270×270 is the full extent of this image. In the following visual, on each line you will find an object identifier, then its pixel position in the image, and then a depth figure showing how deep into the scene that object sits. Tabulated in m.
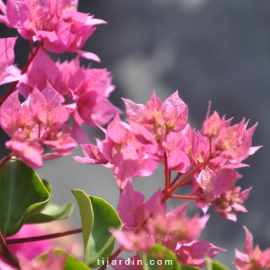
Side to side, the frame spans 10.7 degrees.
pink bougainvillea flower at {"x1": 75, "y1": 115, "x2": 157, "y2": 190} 0.85
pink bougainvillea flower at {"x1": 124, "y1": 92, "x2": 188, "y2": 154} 0.82
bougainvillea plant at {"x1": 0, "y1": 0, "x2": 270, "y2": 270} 0.81
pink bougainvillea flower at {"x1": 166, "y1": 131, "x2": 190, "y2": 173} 0.84
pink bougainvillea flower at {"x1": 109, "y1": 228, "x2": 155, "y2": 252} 0.79
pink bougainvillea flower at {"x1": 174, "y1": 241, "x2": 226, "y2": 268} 0.84
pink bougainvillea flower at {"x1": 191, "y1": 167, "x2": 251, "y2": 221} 0.83
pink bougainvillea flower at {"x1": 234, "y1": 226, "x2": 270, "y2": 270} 0.81
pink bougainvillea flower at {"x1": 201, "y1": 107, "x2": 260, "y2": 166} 0.82
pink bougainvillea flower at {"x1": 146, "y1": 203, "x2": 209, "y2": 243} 0.79
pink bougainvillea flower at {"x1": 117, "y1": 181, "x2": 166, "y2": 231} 0.85
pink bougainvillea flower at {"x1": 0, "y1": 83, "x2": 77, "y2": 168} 0.82
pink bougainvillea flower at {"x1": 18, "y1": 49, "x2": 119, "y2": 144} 0.89
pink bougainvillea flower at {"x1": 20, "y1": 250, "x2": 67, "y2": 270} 0.79
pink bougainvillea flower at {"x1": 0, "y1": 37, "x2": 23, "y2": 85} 0.84
